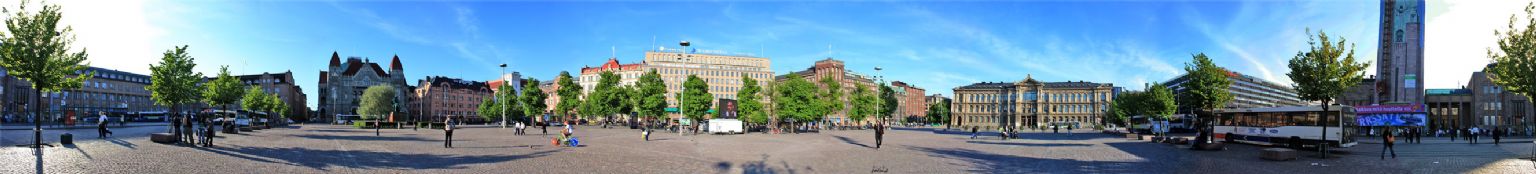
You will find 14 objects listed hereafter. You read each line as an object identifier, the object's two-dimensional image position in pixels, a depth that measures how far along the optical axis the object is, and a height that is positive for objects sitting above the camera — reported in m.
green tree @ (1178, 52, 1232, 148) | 45.16 +0.73
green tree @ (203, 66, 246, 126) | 60.03 +0.35
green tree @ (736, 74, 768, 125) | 69.56 -0.47
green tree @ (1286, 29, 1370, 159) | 31.61 +1.10
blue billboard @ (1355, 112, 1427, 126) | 71.62 -1.55
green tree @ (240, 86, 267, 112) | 85.96 -0.40
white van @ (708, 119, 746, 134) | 55.53 -1.86
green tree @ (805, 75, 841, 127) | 77.25 +0.16
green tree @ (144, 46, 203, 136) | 44.69 +0.93
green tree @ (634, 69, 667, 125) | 81.69 +0.19
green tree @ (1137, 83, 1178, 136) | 65.06 -0.21
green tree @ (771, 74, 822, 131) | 67.88 -0.19
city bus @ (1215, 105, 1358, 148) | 33.03 -1.10
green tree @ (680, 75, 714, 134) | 76.38 -0.17
